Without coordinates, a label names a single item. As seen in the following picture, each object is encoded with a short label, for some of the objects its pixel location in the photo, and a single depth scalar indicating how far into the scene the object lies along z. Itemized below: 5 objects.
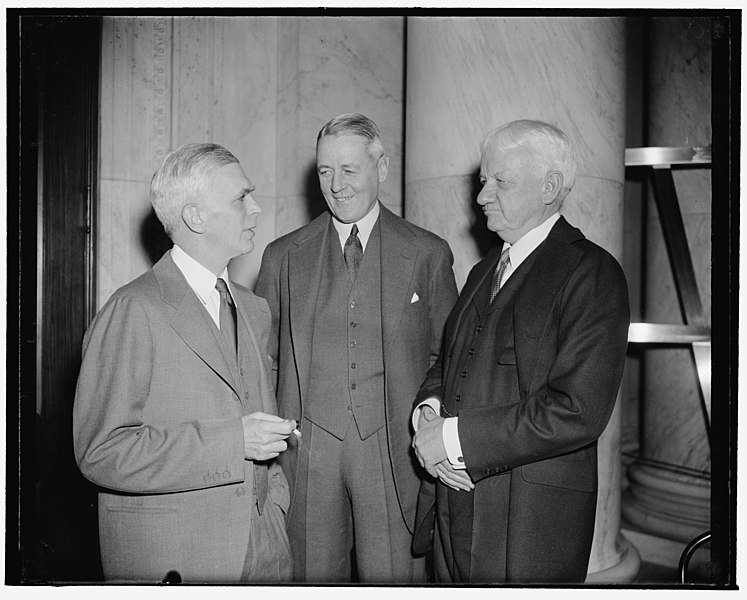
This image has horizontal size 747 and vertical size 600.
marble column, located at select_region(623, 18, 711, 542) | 3.62
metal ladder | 3.19
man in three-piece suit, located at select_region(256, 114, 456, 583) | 2.58
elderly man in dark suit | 2.14
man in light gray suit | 2.06
